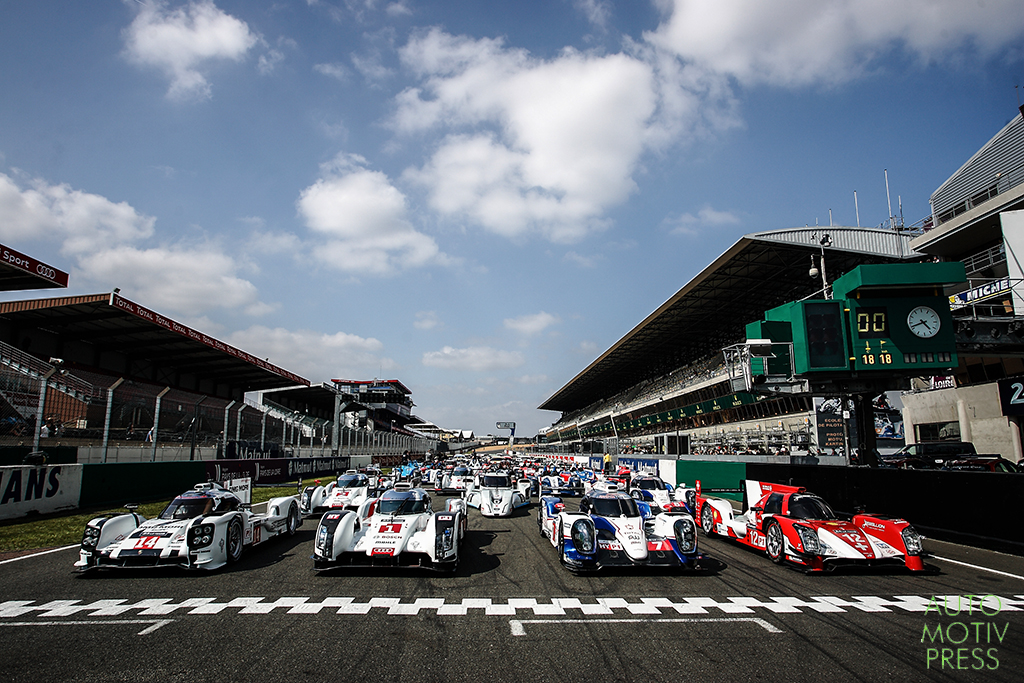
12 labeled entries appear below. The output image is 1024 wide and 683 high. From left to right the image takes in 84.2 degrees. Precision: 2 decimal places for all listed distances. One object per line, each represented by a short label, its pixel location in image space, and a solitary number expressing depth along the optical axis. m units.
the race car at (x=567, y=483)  22.67
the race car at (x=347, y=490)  15.09
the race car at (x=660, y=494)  13.40
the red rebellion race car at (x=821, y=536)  8.55
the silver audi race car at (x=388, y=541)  8.18
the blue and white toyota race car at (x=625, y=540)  8.47
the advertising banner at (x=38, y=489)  12.74
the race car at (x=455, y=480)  24.23
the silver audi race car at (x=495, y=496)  16.62
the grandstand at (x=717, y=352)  27.64
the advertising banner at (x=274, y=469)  21.31
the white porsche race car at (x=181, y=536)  7.94
